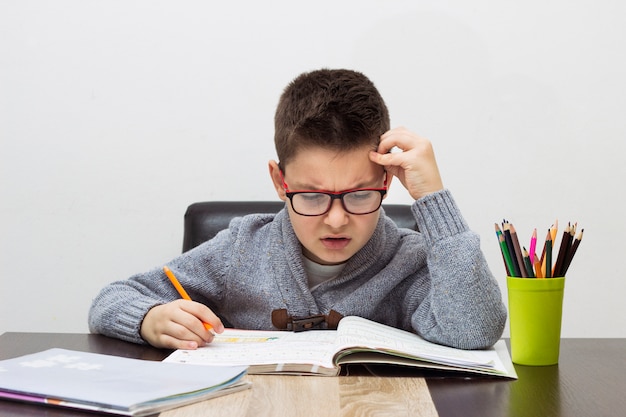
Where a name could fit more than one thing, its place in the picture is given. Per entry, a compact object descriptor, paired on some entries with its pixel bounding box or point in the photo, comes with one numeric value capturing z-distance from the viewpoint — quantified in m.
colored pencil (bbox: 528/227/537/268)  0.98
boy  1.06
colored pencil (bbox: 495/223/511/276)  0.97
